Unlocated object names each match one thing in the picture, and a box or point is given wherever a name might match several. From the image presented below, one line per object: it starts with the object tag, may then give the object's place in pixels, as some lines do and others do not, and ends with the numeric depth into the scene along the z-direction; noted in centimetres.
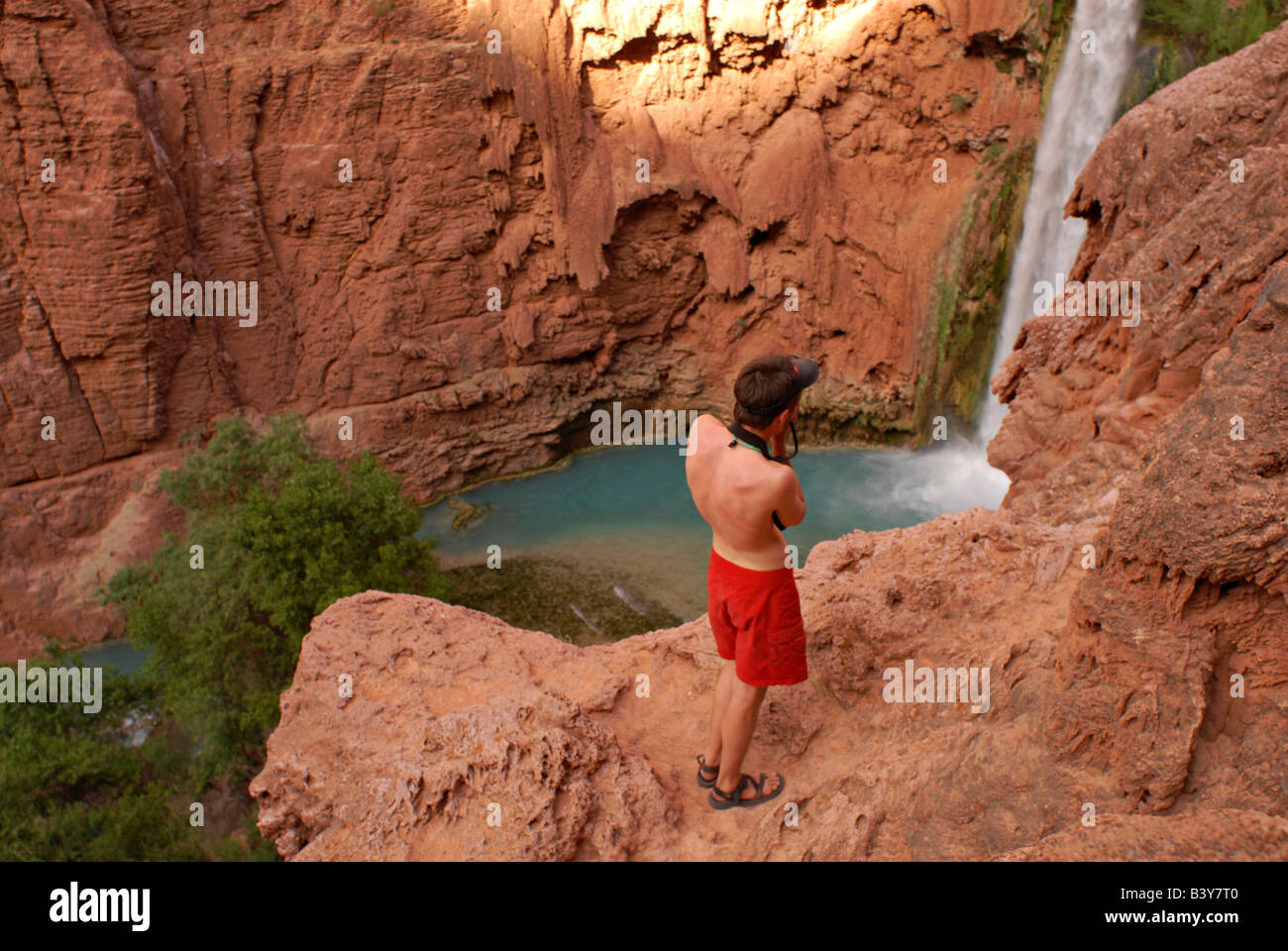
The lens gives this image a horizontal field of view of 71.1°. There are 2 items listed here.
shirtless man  343
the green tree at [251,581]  1052
